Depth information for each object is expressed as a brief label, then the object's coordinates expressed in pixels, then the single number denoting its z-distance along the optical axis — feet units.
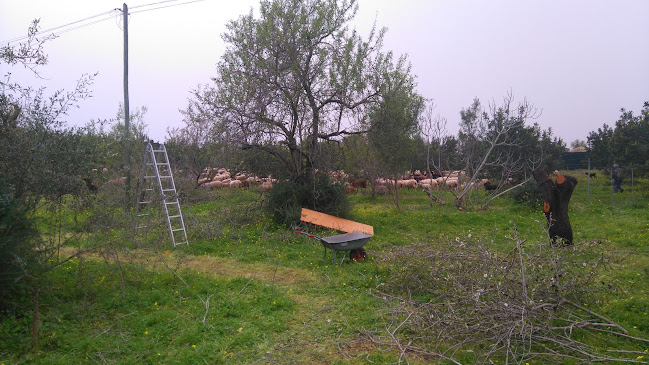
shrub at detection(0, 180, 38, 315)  15.44
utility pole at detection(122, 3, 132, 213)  42.83
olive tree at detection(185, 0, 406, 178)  38.14
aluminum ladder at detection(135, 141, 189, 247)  32.81
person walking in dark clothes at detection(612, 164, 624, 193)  64.44
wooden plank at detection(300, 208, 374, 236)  36.70
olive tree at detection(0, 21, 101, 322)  16.03
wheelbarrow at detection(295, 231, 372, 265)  26.02
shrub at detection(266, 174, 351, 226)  40.34
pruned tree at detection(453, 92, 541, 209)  53.78
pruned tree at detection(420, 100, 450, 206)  51.34
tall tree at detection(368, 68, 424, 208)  41.52
